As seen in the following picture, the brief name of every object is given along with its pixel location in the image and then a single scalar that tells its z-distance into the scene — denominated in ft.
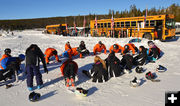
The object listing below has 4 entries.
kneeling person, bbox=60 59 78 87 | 14.69
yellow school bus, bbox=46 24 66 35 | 78.56
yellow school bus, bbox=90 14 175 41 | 43.70
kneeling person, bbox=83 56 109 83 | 15.78
